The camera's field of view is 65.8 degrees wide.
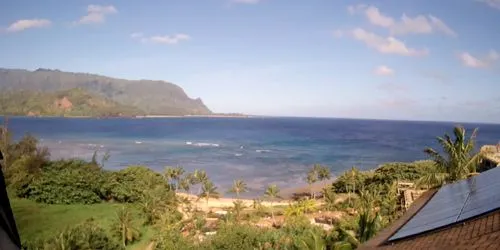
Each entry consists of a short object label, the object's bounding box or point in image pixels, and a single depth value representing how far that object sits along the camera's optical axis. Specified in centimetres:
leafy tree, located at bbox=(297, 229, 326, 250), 1488
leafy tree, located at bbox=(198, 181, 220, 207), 5797
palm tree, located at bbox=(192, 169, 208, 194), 6036
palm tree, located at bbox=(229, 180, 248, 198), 5757
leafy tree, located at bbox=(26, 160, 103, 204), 5130
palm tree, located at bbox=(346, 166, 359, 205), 5681
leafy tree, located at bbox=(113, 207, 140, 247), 3806
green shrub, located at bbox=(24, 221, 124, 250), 2650
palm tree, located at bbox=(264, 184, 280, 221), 5338
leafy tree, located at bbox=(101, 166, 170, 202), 5419
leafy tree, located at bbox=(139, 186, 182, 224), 4500
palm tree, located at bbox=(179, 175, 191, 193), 6246
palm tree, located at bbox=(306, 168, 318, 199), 6228
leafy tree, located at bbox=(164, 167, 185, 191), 6215
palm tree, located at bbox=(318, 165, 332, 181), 6369
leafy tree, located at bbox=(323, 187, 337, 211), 5081
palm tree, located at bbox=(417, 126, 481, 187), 2258
